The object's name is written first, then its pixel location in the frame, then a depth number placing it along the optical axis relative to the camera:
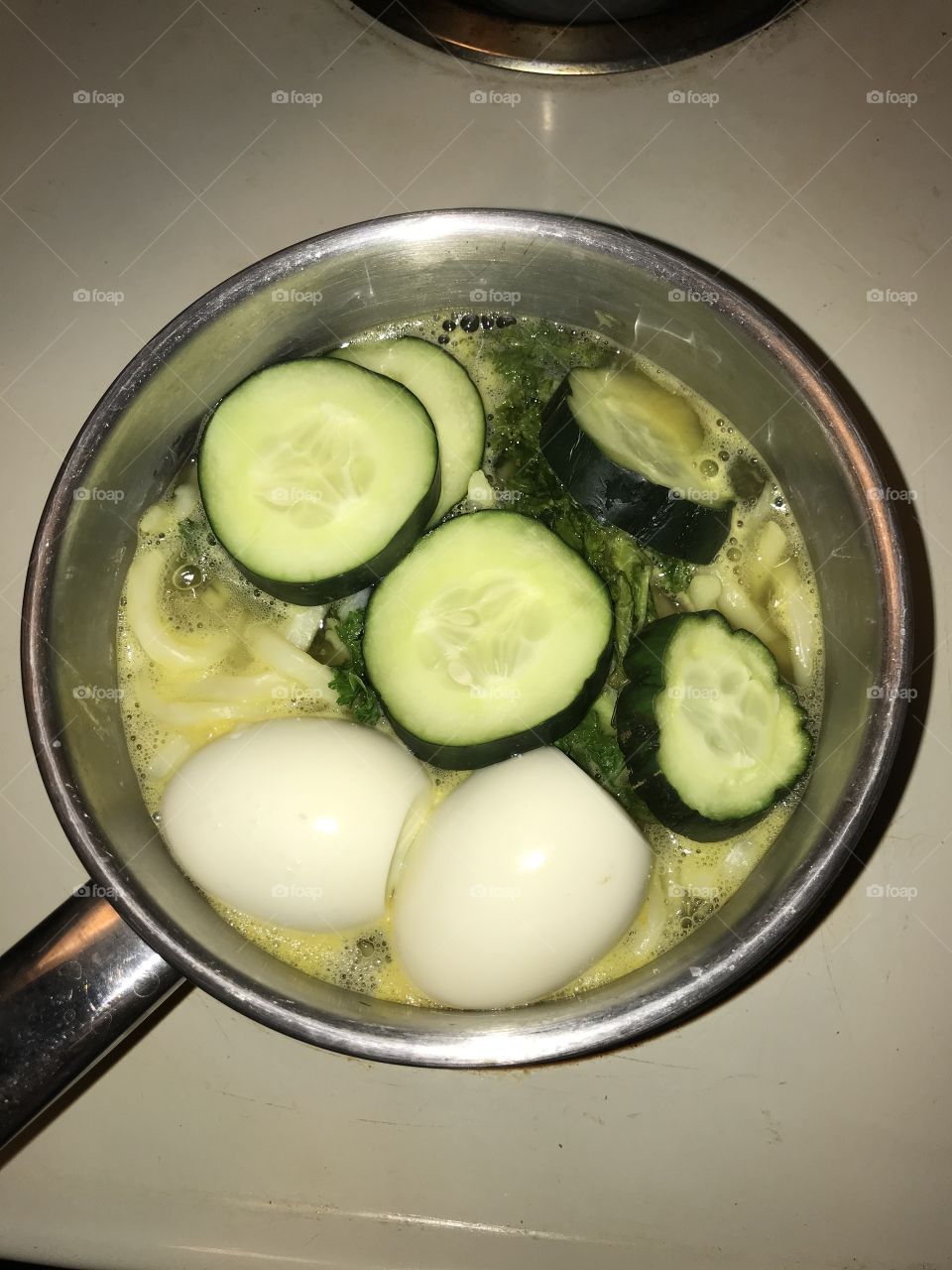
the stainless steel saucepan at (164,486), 0.20
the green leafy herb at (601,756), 0.24
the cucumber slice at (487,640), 0.23
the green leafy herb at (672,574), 0.26
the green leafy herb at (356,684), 0.25
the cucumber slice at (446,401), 0.25
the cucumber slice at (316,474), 0.23
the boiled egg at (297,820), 0.23
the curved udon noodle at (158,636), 0.25
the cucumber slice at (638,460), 0.24
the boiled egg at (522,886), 0.22
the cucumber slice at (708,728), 0.23
